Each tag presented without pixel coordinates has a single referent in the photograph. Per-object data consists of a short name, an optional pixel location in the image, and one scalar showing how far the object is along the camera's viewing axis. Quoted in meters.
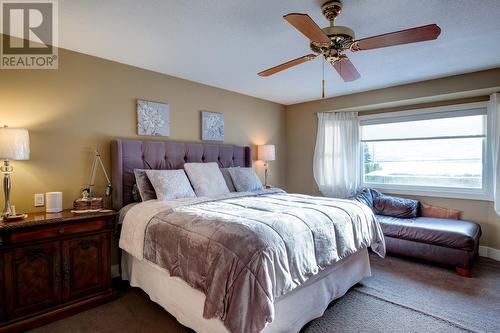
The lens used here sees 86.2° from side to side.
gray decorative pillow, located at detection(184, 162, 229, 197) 3.12
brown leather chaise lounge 2.98
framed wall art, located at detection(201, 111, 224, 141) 3.89
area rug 2.19
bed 1.51
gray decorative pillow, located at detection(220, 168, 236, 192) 3.59
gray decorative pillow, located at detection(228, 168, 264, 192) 3.57
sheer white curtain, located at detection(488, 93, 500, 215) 3.36
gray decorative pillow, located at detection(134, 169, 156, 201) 2.84
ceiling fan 1.63
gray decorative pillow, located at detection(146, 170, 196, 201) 2.78
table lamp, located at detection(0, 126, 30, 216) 2.08
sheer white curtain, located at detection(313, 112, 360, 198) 4.65
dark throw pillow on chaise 3.86
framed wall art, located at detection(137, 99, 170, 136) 3.22
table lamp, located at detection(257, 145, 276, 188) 4.55
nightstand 1.98
